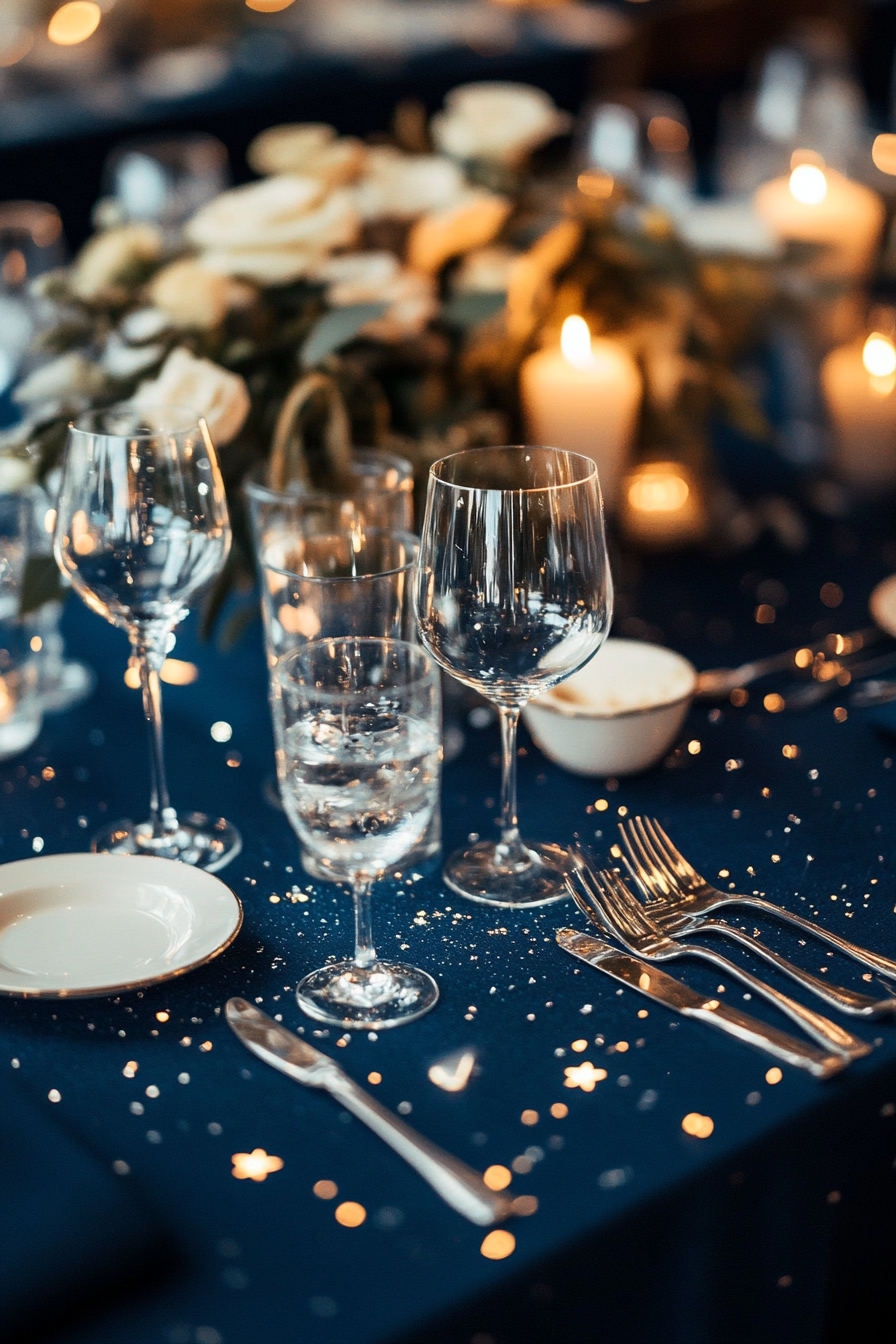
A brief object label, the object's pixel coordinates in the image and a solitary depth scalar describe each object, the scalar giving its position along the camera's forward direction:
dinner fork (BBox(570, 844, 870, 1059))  0.73
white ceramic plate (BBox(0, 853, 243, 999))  0.78
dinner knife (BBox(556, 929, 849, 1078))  0.71
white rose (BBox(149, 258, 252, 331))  1.16
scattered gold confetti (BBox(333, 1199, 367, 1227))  0.62
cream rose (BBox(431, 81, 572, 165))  1.42
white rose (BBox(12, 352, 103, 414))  1.16
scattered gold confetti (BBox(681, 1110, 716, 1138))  0.68
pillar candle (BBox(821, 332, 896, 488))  1.61
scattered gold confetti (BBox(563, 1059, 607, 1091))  0.72
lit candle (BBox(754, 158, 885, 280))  1.86
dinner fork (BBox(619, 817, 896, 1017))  0.76
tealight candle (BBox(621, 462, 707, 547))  1.50
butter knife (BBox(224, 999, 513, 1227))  0.62
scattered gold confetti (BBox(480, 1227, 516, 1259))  0.60
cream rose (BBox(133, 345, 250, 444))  1.07
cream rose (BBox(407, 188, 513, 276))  1.34
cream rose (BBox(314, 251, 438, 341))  1.21
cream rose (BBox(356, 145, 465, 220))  1.36
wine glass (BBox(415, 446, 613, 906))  0.81
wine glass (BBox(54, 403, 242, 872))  0.91
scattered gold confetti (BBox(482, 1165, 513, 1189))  0.64
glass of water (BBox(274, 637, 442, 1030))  0.73
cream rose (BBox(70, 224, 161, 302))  1.26
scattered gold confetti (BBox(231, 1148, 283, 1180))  0.66
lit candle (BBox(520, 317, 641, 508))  1.37
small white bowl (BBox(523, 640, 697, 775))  1.01
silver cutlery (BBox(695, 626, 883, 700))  1.19
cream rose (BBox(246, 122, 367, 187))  1.31
